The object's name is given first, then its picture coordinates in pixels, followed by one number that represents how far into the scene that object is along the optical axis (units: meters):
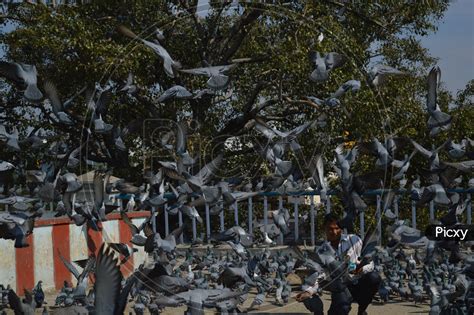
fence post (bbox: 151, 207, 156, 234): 10.09
